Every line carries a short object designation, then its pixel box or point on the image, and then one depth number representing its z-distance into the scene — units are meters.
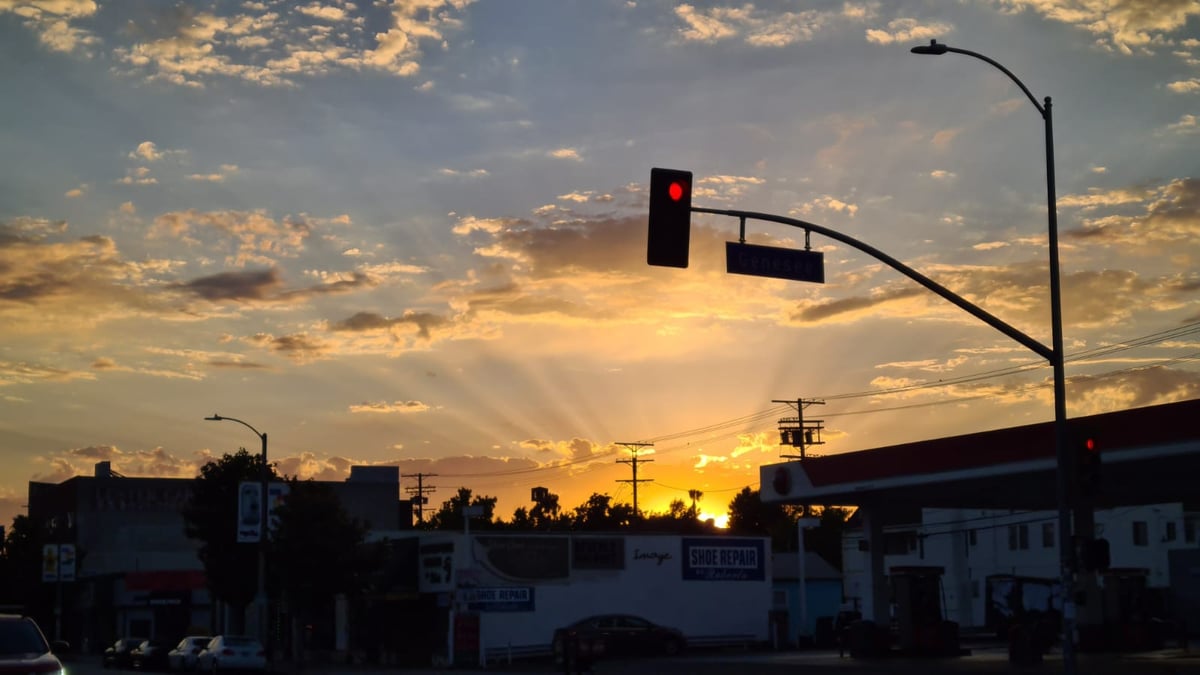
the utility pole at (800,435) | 107.69
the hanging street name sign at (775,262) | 20.80
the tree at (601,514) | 166.00
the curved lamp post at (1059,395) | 22.84
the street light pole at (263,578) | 52.41
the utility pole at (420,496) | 148.62
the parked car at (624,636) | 52.12
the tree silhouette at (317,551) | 56.44
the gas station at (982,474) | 34.09
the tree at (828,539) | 140.12
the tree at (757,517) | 158.25
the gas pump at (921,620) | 44.41
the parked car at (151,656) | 60.03
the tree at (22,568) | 95.62
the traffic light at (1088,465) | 23.31
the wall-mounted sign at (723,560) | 60.22
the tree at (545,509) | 169.57
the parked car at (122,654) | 63.25
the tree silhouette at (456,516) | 157.75
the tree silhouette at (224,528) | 64.75
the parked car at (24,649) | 17.73
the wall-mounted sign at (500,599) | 53.38
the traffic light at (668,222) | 18.94
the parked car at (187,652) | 53.81
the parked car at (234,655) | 49.34
